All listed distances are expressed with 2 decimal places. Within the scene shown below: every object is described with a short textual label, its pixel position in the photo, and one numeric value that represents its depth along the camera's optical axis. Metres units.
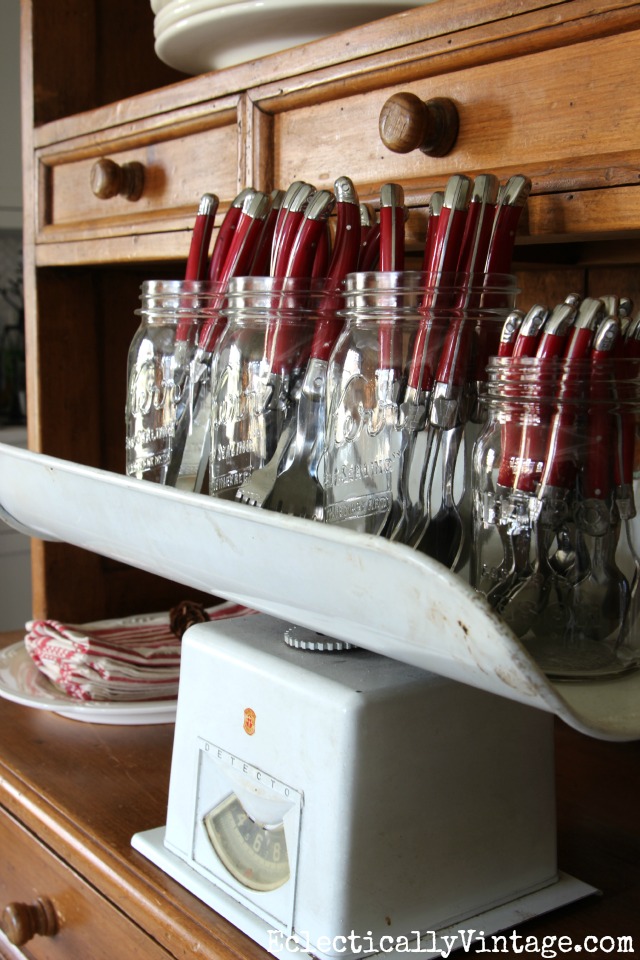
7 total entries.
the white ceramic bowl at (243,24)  0.80
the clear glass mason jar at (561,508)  0.55
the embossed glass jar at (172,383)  0.77
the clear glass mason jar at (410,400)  0.58
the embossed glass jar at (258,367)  0.67
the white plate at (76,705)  1.03
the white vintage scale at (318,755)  0.54
